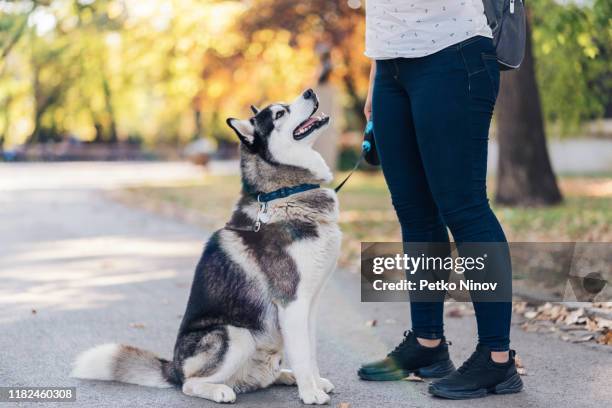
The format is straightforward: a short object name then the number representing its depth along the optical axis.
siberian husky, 3.61
